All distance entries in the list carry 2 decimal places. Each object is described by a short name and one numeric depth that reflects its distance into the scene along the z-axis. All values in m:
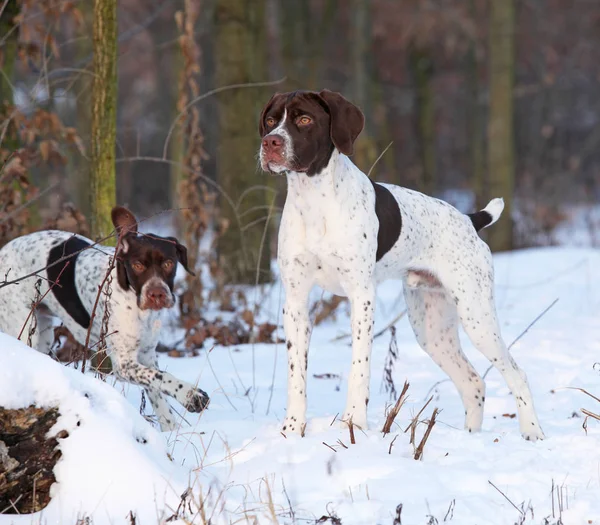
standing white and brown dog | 8.84
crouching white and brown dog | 10.02
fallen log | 6.78
